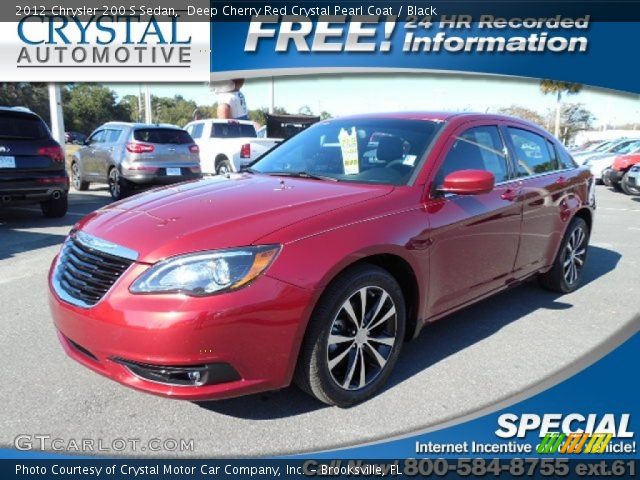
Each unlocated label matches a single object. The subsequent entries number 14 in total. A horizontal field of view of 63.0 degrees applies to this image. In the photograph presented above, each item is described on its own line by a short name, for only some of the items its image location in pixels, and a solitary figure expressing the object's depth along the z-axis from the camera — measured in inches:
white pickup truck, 524.7
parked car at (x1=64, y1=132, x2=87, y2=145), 2009.5
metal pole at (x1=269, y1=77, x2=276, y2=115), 1401.3
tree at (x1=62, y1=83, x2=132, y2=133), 2478.7
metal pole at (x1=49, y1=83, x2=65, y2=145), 547.5
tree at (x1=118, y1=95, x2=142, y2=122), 2839.6
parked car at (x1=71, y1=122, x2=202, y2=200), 426.6
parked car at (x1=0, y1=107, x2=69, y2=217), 300.7
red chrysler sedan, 95.3
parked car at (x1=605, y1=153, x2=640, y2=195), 547.2
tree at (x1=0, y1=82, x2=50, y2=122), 1829.2
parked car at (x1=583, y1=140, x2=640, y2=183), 668.1
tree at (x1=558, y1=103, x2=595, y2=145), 2193.7
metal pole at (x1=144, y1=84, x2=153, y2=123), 1105.2
